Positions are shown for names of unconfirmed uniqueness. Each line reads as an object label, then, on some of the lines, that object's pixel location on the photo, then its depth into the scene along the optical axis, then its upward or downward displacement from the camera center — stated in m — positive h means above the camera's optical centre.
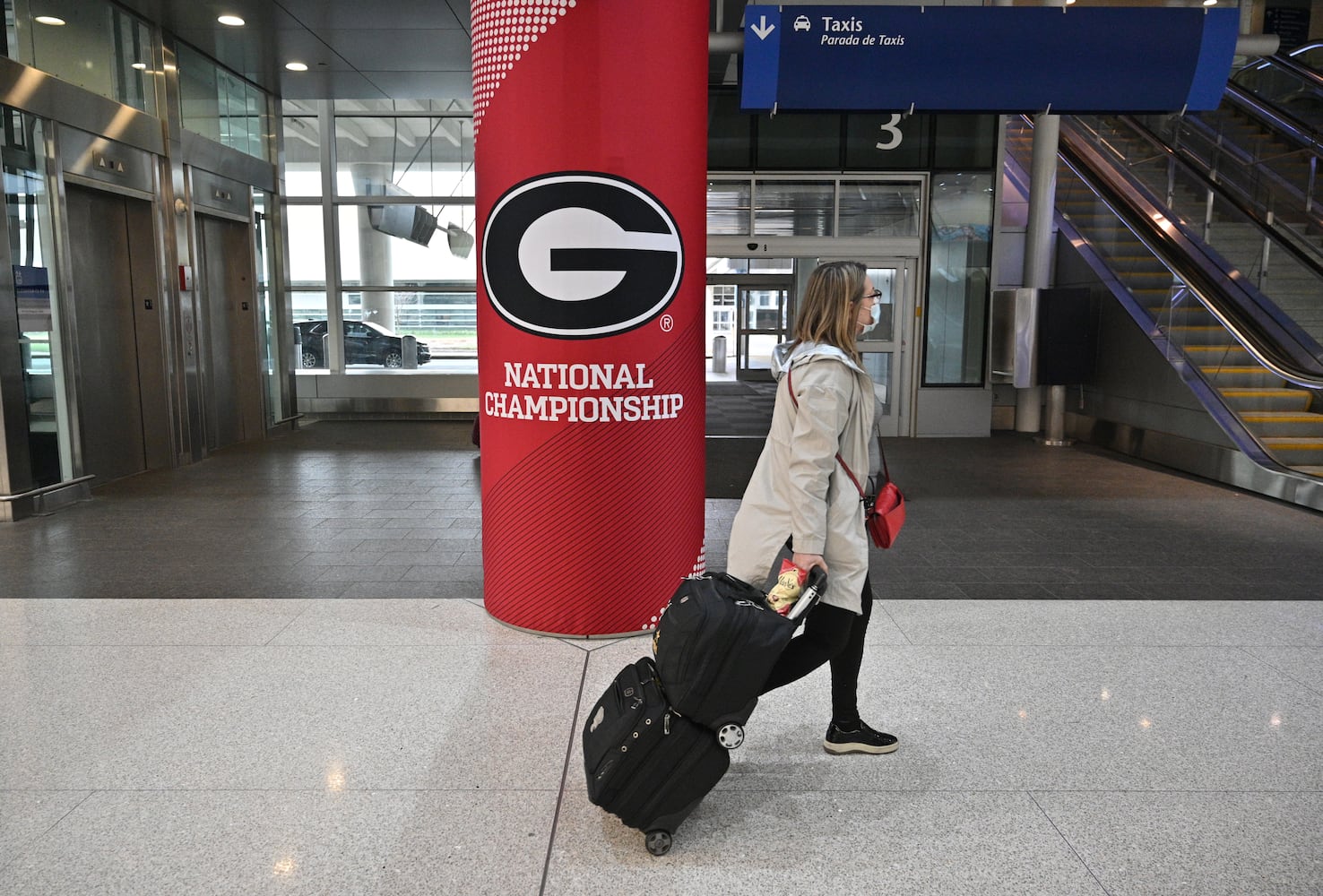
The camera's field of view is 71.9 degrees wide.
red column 3.87 +0.12
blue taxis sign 6.62 +1.96
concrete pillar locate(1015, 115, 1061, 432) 10.82 +1.27
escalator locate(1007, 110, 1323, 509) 8.30 +0.47
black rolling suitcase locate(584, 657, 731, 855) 2.53 -1.22
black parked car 13.53 -0.30
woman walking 2.72 -0.44
